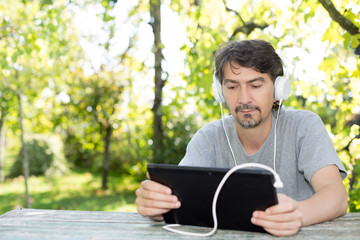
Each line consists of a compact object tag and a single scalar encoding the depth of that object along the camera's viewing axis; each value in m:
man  1.69
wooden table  1.37
